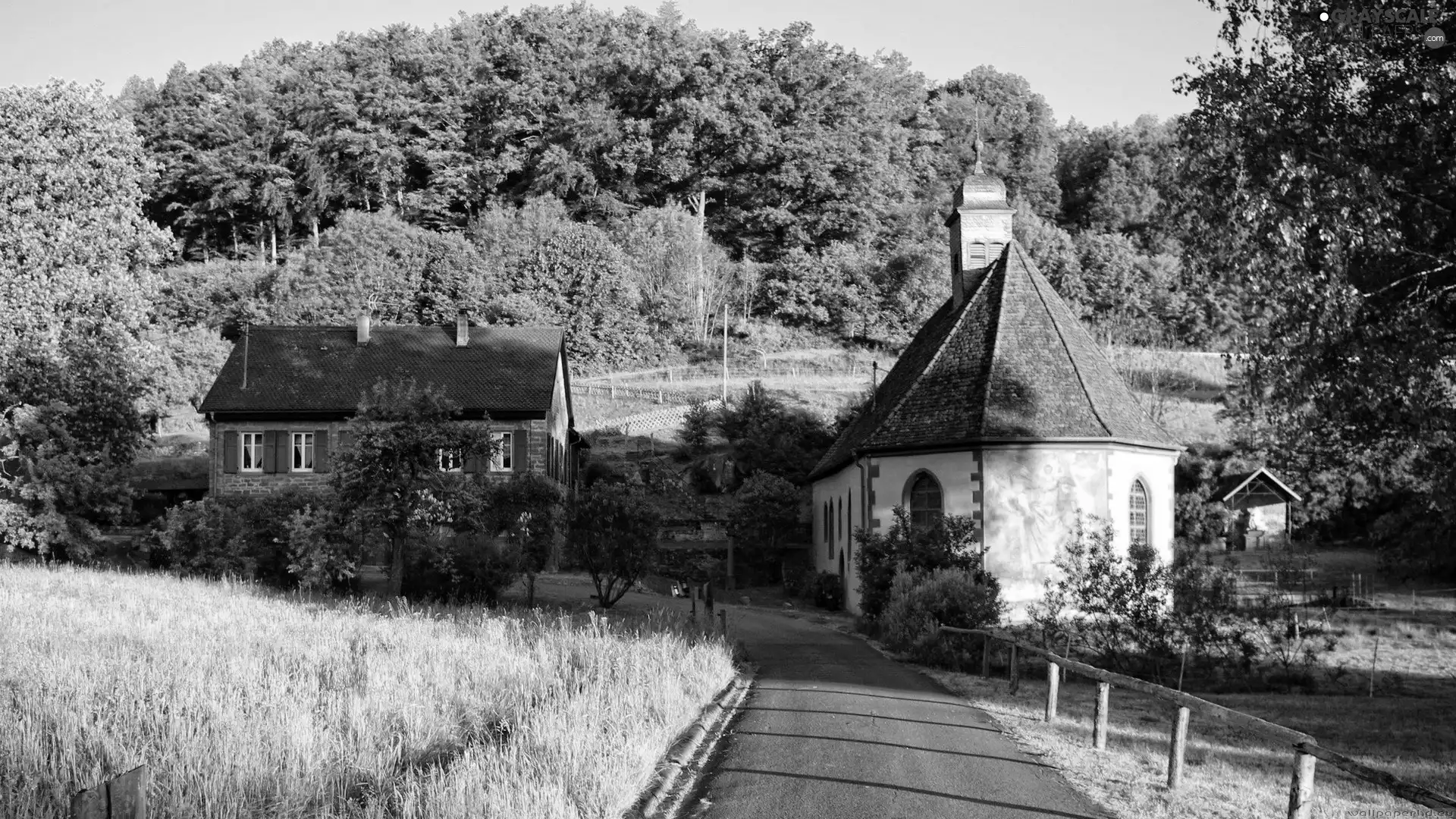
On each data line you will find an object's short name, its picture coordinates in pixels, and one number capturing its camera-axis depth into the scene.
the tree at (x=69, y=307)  27.97
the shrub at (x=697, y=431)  48.75
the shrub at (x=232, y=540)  26.64
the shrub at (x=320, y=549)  24.61
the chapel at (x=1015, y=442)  24.86
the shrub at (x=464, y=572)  25.67
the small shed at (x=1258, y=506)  43.69
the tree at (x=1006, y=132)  92.75
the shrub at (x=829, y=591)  30.77
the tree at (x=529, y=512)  28.19
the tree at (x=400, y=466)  24.14
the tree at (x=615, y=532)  24.81
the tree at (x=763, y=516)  37.94
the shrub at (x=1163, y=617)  18.91
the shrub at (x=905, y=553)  23.55
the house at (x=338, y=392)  37.53
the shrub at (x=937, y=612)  19.47
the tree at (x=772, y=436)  44.81
